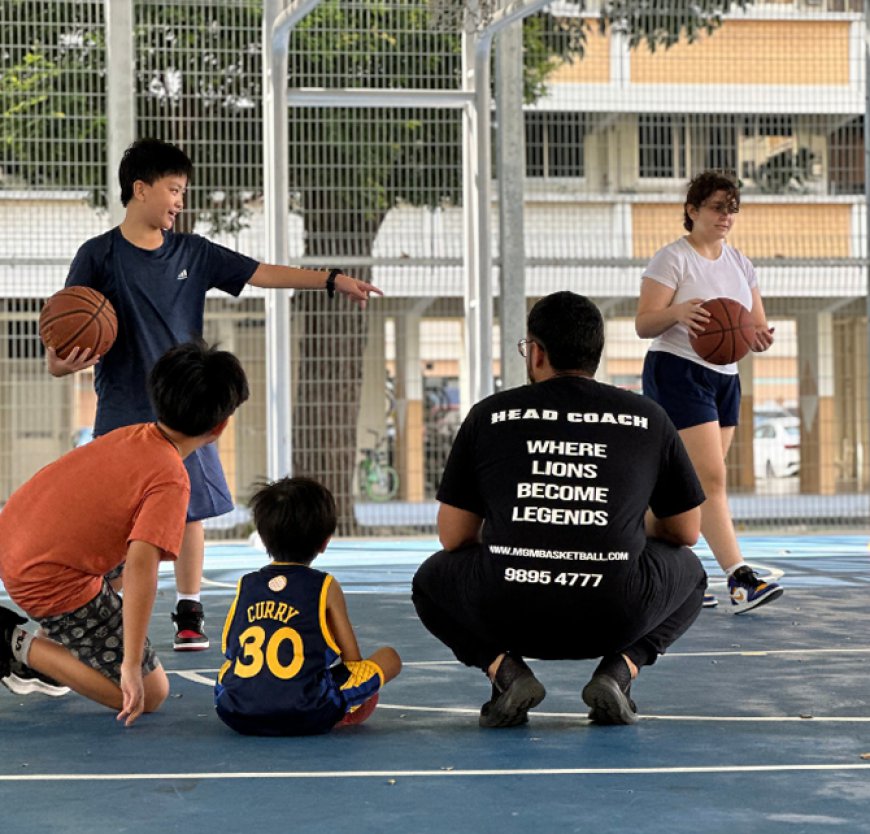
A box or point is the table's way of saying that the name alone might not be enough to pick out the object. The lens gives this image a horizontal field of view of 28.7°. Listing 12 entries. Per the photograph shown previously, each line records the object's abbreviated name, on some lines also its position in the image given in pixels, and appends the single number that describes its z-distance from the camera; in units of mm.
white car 13422
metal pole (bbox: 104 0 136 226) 11148
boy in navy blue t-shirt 5836
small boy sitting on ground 4141
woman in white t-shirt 6762
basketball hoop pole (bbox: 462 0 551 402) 10891
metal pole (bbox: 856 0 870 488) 11992
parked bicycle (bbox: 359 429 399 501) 12703
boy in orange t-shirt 4109
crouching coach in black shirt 4117
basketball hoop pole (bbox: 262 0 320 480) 10773
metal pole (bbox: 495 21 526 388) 11453
